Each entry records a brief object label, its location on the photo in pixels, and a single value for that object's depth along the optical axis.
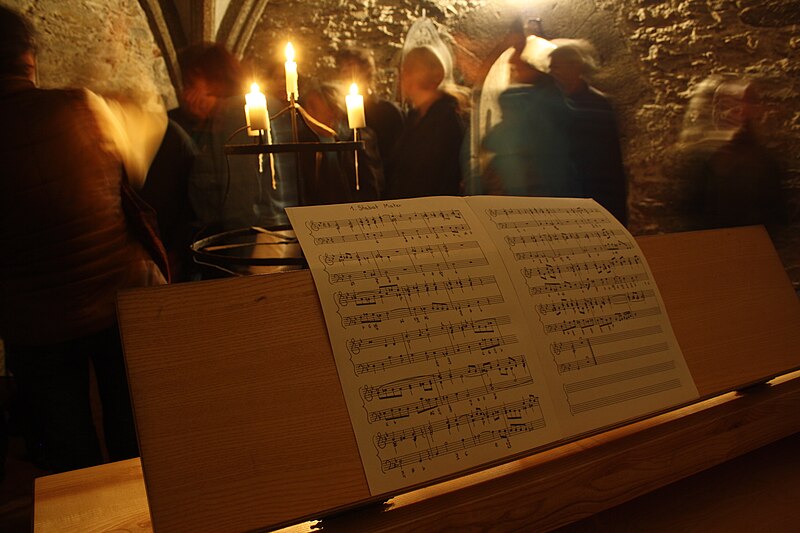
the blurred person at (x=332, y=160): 2.60
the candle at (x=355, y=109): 1.84
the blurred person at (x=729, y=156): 3.06
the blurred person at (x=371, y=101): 2.64
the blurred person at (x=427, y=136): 2.81
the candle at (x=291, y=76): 1.80
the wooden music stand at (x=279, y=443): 0.67
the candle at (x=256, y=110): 1.72
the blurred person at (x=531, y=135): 2.97
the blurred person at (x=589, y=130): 3.04
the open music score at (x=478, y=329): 0.79
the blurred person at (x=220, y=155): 2.33
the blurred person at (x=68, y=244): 1.94
